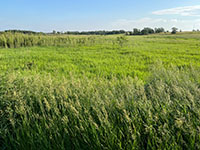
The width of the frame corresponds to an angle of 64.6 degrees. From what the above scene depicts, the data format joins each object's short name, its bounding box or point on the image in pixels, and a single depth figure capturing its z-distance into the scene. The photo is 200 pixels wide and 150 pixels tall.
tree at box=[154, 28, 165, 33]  108.88
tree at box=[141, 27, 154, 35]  101.25
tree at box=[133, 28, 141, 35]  100.62
